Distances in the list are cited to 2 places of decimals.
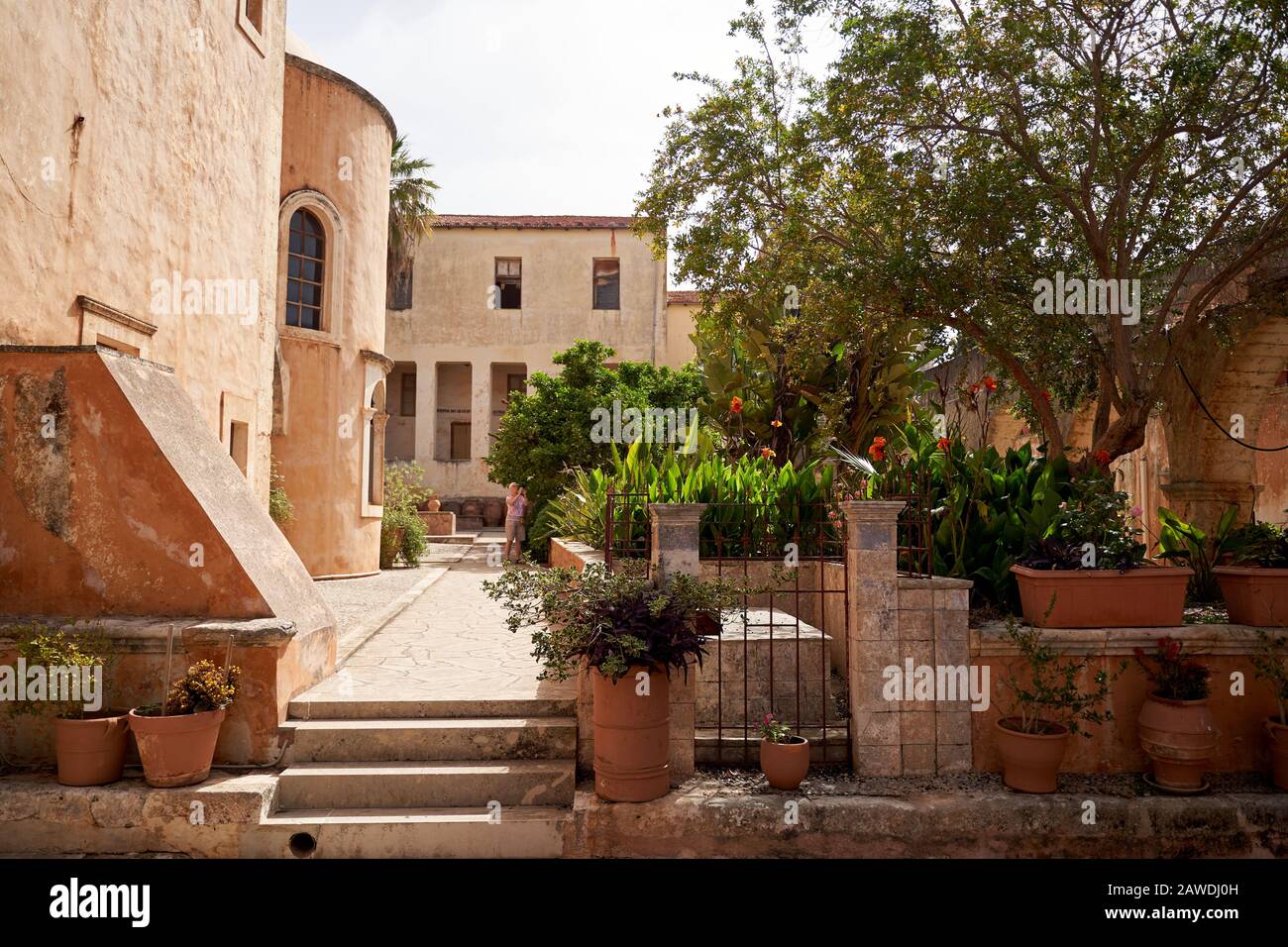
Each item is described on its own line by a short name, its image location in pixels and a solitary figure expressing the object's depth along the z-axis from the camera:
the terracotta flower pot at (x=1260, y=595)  5.04
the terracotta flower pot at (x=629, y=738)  4.40
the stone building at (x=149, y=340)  4.86
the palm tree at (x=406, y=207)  22.70
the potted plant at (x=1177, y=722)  4.59
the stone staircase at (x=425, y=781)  4.42
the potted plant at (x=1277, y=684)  4.77
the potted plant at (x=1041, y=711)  4.61
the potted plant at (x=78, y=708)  4.45
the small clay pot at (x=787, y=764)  4.60
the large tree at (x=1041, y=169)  6.38
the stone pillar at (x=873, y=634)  4.86
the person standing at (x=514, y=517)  15.01
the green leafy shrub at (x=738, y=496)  6.95
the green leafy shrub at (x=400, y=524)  15.09
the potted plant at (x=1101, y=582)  4.91
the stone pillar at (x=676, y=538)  4.94
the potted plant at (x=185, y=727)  4.38
